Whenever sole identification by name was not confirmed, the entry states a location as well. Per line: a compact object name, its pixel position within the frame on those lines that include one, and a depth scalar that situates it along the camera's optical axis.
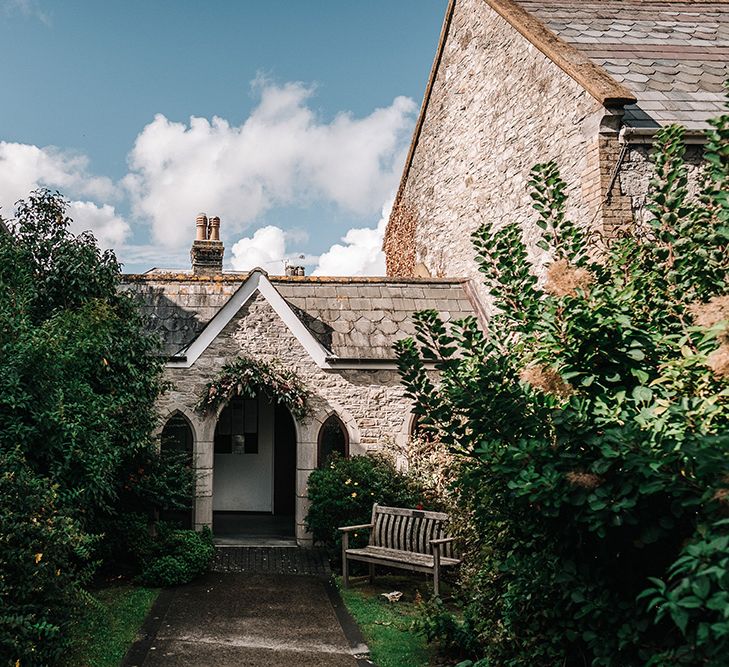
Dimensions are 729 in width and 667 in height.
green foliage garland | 12.15
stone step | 11.01
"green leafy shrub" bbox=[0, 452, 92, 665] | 5.53
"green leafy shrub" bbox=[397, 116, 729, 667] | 2.95
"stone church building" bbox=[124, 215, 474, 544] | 12.35
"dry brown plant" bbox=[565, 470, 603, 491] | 3.21
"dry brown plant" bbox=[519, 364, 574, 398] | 4.45
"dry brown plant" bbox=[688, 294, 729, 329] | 3.25
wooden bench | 9.20
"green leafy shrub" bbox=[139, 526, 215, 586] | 9.95
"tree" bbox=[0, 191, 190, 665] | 5.93
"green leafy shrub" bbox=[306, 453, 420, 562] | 11.10
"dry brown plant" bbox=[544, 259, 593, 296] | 4.51
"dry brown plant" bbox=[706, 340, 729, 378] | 3.03
